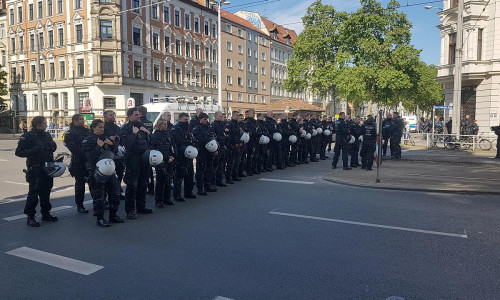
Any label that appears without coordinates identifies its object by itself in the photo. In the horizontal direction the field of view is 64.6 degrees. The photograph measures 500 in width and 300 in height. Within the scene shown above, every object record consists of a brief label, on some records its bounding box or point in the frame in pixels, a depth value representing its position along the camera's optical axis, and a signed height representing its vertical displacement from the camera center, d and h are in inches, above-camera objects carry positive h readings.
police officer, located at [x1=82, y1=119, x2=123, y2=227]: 260.1 -36.0
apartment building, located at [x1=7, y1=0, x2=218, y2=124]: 1582.2 +318.5
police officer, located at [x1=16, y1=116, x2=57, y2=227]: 262.7 -23.3
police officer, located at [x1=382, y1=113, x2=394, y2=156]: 652.1 -5.4
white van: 723.4 +34.9
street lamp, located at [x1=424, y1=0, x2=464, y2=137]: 795.4 +86.8
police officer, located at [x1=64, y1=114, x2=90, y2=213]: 305.7 -32.3
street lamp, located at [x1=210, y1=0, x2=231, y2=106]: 976.7 +221.1
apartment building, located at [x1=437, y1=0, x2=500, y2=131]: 977.5 +155.4
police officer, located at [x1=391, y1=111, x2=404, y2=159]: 647.1 -17.0
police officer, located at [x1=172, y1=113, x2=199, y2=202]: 335.0 -22.3
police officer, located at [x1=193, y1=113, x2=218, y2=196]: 360.8 -25.8
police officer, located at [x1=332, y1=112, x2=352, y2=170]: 536.4 -23.6
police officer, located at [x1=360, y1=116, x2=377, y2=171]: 520.3 -21.7
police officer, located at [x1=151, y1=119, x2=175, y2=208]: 303.6 -30.7
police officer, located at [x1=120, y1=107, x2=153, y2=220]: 279.1 -26.8
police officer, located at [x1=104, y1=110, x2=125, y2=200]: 323.6 -4.9
